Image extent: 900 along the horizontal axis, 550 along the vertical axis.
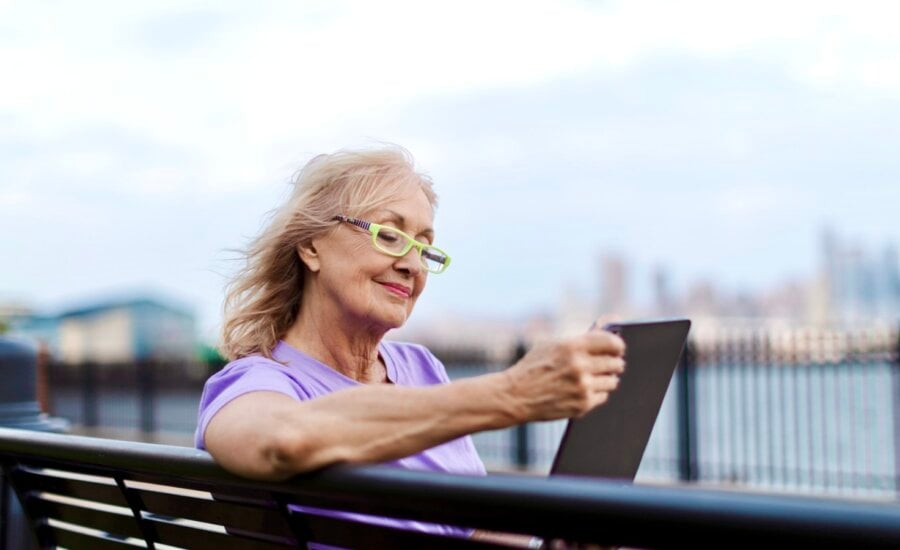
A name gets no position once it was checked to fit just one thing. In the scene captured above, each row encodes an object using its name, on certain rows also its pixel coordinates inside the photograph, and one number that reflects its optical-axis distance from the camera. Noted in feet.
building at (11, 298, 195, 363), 69.56
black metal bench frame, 3.53
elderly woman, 7.03
